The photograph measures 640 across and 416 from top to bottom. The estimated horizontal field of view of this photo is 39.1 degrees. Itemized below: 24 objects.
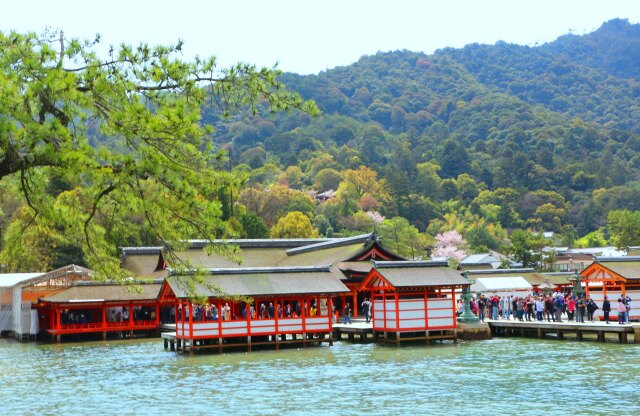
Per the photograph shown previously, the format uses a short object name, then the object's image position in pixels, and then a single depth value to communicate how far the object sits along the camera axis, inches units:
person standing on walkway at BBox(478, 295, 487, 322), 1720.4
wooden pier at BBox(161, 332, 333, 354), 1465.3
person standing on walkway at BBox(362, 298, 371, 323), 1799.2
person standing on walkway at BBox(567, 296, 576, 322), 1560.0
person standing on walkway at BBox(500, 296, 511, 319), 1769.2
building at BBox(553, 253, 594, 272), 4256.9
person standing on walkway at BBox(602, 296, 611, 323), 1473.9
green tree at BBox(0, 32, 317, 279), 543.5
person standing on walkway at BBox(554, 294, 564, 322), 1578.5
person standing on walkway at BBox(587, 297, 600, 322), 1499.8
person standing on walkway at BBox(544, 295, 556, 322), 1611.3
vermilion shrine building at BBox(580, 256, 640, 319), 1482.5
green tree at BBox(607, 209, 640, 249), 3491.6
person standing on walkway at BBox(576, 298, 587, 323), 1506.5
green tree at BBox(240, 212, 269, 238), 3129.9
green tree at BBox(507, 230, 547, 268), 3078.2
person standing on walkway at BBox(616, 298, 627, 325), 1417.3
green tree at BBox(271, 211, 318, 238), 3238.2
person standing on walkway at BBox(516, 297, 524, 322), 1647.4
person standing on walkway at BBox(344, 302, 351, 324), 1782.7
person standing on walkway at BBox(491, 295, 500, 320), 1711.4
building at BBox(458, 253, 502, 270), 3791.8
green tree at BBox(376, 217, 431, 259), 3661.4
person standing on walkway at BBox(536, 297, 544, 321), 1627.7
